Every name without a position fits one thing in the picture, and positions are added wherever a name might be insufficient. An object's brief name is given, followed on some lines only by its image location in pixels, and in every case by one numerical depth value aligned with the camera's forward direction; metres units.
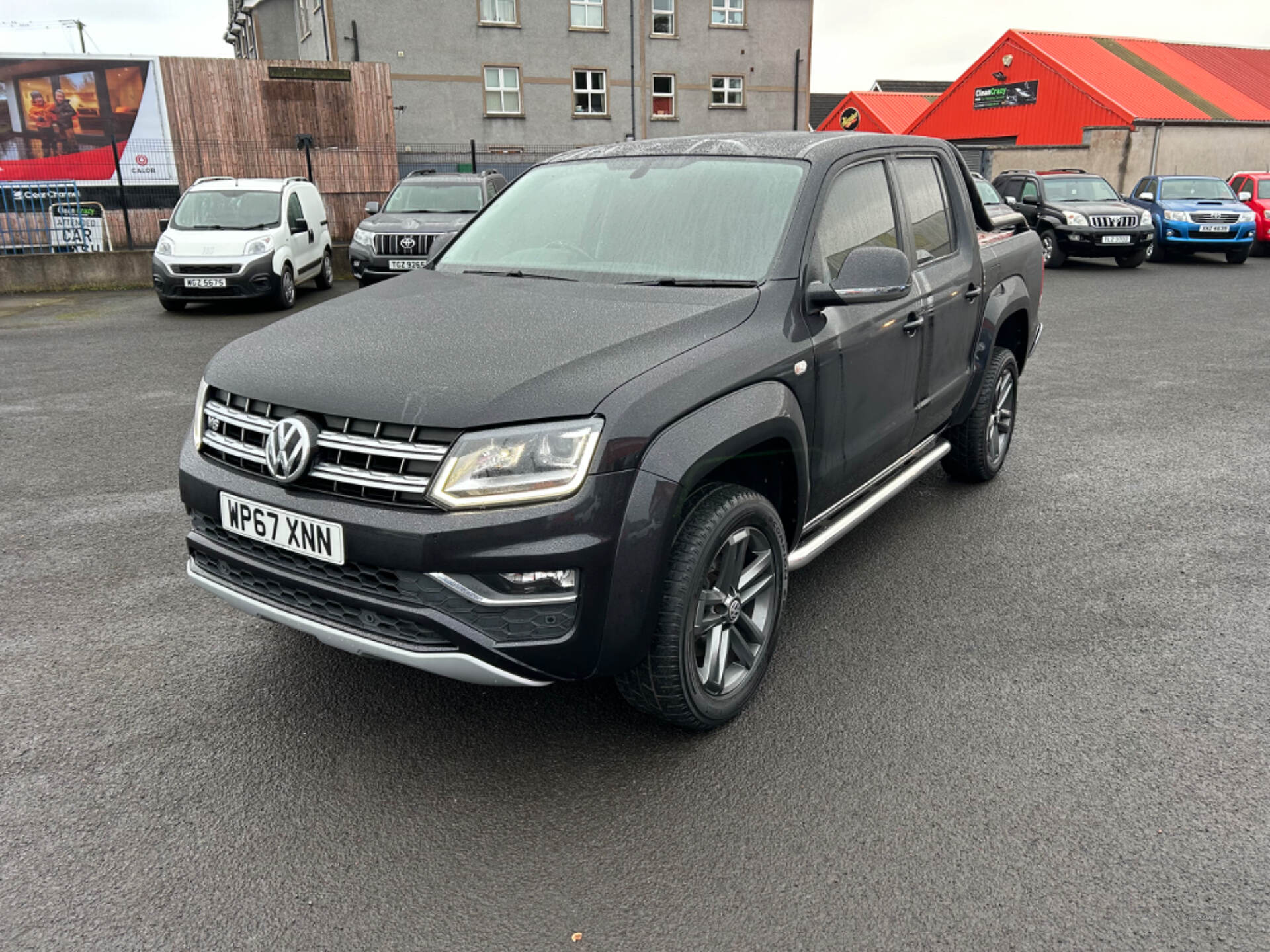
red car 20.86
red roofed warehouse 32.84
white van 12.74
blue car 19.19
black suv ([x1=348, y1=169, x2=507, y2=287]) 13.78
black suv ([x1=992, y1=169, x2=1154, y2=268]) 18.02
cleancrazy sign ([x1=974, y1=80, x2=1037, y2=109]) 37.91
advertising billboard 26.44
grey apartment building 30.94
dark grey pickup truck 2.55
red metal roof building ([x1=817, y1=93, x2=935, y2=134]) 47.94
